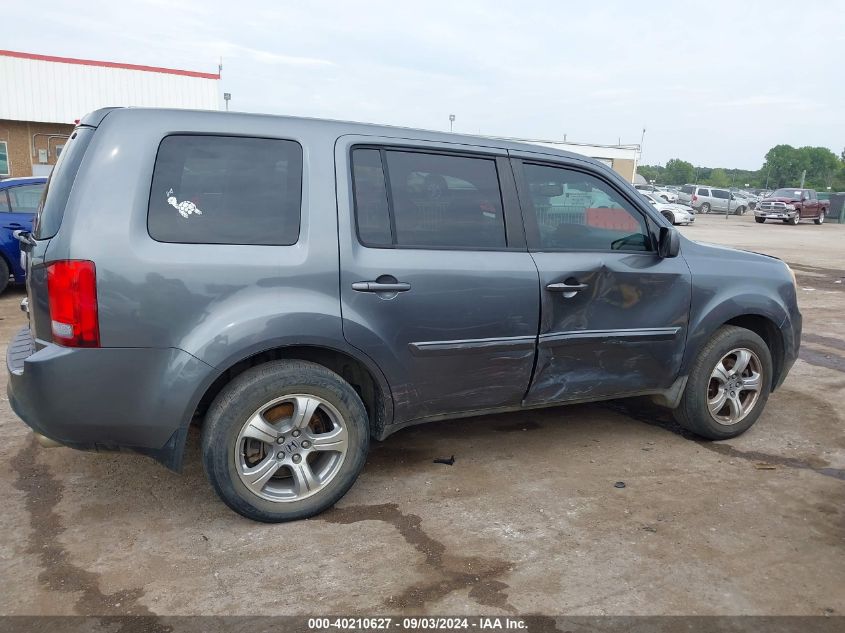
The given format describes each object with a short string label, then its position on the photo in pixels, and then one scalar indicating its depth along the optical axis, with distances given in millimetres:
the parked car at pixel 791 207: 32156
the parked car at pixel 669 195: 38156
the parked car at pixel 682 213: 28344
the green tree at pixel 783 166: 98781
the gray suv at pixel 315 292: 2896
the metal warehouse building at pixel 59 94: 24969
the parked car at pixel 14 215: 8781
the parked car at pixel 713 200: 38938
